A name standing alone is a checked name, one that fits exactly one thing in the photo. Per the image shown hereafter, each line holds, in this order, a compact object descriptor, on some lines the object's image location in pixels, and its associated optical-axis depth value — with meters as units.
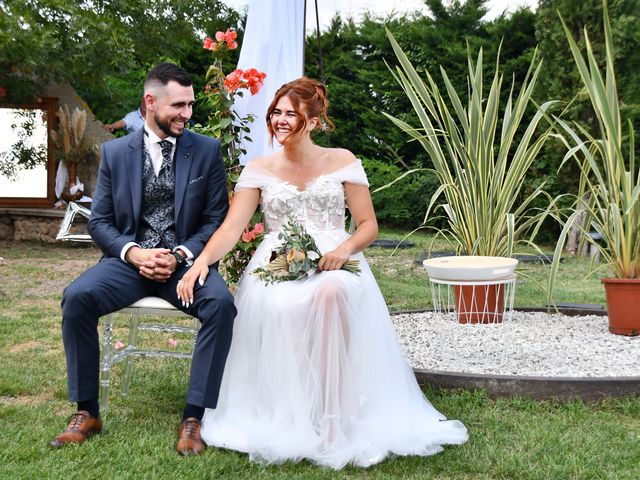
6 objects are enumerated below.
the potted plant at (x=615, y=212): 4.00
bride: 2.67
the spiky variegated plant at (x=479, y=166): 4.47
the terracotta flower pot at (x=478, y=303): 4.52
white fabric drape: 4.37
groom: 2.79
